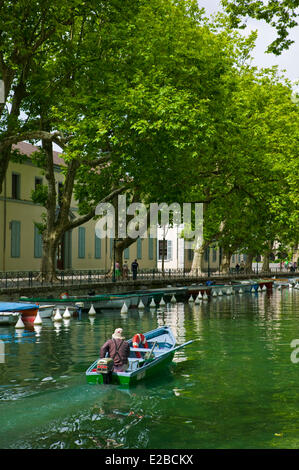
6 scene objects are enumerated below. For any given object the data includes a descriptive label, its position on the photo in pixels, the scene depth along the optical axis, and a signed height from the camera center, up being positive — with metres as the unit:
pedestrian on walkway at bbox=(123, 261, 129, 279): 48.26 -0.99
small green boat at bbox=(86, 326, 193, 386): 13.78 -2.73
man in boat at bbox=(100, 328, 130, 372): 14.27 -2.30
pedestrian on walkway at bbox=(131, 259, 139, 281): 45.89 -0.83
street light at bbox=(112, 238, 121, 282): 40.30 -1.19
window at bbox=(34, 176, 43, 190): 50.34 +6.99
